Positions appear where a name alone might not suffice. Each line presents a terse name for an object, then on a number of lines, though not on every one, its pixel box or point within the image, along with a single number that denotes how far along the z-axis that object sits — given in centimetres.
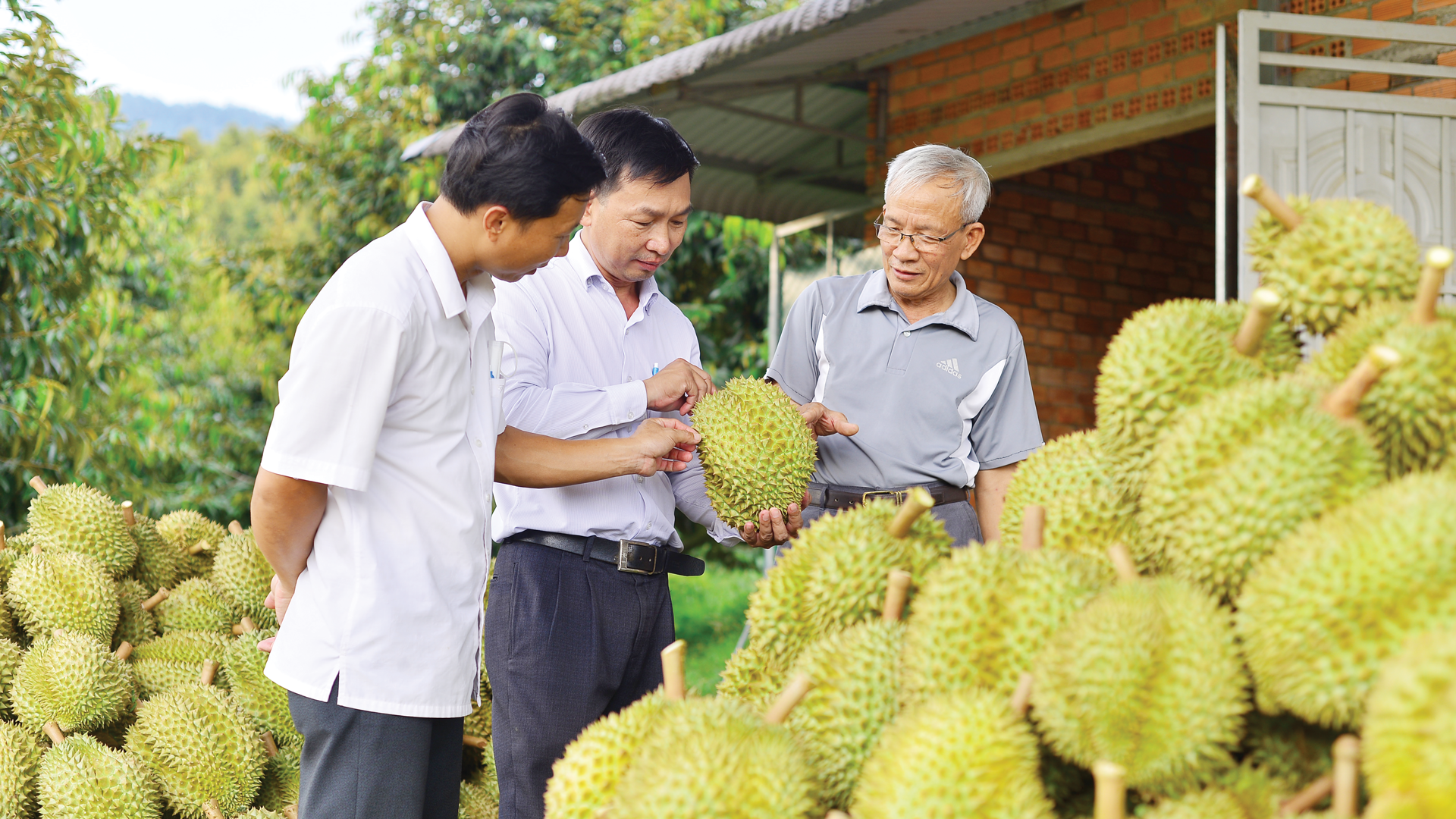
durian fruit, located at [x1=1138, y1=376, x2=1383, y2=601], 113
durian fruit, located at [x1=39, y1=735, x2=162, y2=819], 261
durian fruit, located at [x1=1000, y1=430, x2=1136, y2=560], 142
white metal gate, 380
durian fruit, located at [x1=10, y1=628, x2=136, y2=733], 280
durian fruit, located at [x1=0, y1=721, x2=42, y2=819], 266
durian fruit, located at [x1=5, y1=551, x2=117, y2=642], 305
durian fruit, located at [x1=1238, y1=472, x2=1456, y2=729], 98
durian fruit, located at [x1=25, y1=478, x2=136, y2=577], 329
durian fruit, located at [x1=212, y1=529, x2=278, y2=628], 342
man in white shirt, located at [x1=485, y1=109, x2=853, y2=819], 238
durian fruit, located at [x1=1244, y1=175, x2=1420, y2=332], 131
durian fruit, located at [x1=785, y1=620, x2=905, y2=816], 132
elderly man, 277
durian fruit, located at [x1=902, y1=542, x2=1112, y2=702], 122
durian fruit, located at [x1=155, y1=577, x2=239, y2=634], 333
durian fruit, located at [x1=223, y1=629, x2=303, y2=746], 300
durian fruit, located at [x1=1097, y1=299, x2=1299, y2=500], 133
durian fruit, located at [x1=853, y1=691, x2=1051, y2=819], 110
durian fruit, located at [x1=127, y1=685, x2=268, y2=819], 274
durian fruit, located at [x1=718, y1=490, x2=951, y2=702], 150
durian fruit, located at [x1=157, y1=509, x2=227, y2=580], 371
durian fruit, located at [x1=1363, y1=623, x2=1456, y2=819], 84
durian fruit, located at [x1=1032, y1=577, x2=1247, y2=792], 109
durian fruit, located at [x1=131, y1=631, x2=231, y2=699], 303
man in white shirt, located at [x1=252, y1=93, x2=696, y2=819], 178
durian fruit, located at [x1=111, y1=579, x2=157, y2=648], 326
